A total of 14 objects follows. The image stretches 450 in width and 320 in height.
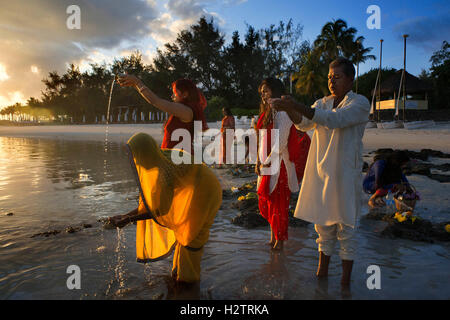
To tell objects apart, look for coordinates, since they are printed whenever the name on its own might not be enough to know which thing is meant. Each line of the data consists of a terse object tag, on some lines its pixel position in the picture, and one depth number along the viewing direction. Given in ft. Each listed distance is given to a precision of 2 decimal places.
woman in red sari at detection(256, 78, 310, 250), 11.88
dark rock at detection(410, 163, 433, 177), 24.09
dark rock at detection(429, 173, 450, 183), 22.05
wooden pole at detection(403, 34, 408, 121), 69.82
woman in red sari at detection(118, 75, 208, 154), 8.58
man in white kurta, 8.10
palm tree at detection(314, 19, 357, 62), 124.57
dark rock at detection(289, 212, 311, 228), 15.37
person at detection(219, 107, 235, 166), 32.30
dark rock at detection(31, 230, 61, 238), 14.03
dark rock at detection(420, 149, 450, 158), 33.24
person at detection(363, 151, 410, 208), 15.51
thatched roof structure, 103.30
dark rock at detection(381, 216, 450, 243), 12.84
